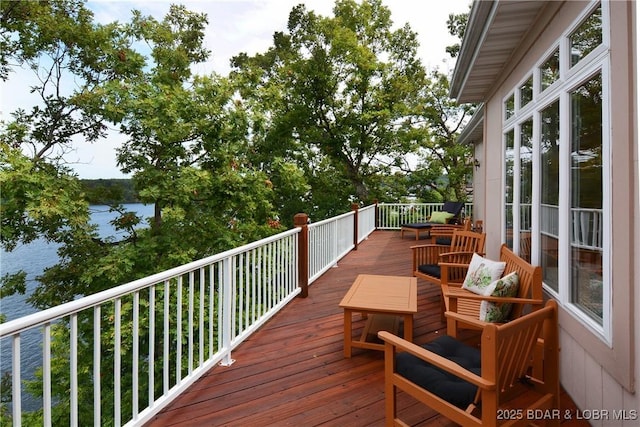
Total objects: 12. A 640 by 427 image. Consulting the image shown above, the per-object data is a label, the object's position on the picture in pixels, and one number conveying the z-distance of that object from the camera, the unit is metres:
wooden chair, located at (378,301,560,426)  1.49
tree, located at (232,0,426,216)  15.30
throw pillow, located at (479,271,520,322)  2.68
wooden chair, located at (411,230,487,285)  4.15
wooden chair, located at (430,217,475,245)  8.02
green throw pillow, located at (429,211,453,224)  10.62
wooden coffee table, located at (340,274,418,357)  3.01
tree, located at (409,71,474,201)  15.16
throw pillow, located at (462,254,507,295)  3.24
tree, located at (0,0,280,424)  7.32
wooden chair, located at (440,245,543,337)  2.50
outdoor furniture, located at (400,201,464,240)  10.27
